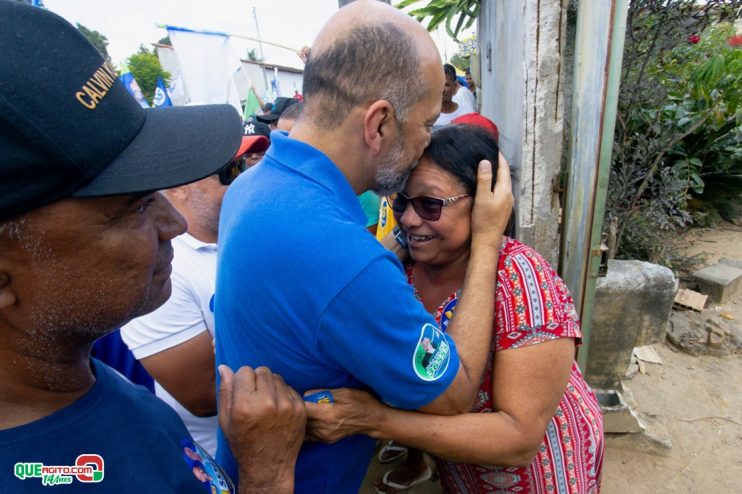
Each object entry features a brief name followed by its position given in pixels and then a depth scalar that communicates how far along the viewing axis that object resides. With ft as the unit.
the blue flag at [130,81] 19.34
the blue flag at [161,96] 23.05
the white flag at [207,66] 21.89
